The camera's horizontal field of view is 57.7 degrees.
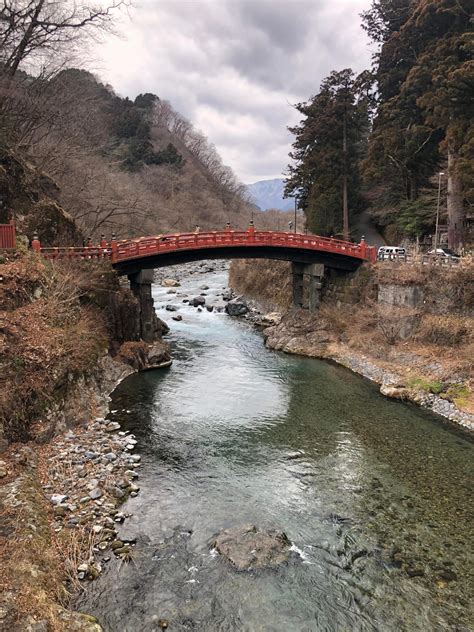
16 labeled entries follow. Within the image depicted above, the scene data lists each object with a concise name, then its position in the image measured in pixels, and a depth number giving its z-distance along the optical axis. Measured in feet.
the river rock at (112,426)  56.54
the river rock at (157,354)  86.78
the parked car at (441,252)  90.95
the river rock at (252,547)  34.32
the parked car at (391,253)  99.54
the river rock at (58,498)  38.52
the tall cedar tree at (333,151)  132.36
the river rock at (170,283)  192.44
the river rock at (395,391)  70.68
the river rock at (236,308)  143.95
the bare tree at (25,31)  85.56
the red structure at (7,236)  65.82
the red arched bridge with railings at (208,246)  84.52
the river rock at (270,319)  128.97
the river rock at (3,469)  38.02
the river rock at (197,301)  157.70
